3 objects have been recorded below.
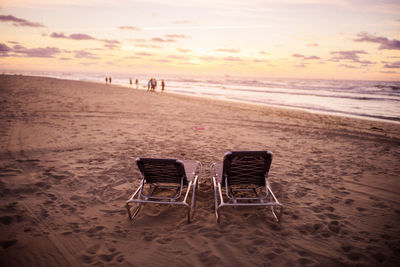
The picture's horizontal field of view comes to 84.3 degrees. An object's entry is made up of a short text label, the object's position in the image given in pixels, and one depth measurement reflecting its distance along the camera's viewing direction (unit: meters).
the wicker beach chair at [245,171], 3.46
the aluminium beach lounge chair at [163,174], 3.42
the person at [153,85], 29.97
